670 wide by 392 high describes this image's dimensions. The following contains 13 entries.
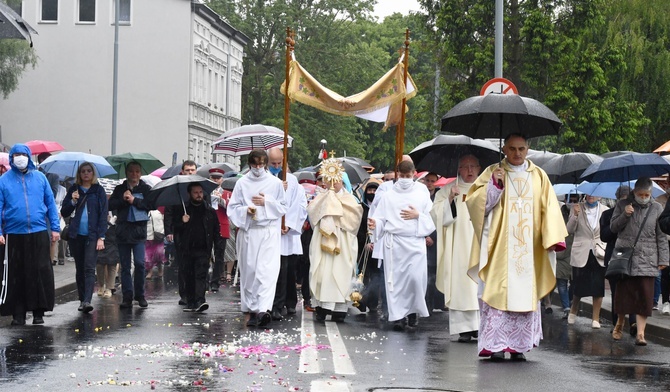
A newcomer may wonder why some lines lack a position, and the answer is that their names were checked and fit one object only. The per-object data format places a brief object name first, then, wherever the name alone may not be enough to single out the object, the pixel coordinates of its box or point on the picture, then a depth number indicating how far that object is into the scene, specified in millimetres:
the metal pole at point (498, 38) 24969
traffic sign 20594
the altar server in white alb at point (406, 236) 16203
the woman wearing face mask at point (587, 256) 17641
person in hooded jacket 15539
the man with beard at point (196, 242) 17641
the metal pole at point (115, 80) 43062
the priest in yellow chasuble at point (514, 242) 12352
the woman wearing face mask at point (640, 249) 15125
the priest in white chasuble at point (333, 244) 16781
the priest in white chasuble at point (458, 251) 14562
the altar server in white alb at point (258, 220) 15961
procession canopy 17859
